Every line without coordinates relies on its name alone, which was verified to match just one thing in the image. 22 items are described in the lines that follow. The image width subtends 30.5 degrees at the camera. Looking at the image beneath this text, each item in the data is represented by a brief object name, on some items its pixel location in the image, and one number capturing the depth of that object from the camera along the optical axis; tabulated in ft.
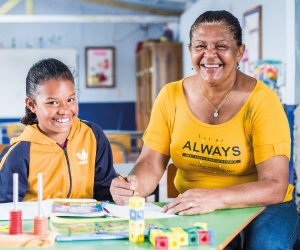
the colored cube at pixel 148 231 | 4.43
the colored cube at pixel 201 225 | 4.52
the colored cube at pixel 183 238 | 4.18
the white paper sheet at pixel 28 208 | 5.29
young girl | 6.52
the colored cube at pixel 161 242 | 4.12
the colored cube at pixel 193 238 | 4.25
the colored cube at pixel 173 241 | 4.16
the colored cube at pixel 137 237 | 4.36
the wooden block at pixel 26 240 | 4.22
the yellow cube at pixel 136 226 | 4.35
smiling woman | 5.99
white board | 34.99
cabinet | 29.14
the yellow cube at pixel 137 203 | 4.30
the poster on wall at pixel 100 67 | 35.94
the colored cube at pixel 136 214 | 4.31
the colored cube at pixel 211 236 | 4.30
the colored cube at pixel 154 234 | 4.22
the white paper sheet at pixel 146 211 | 5.37
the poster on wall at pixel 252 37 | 17.02
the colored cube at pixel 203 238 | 4.27
